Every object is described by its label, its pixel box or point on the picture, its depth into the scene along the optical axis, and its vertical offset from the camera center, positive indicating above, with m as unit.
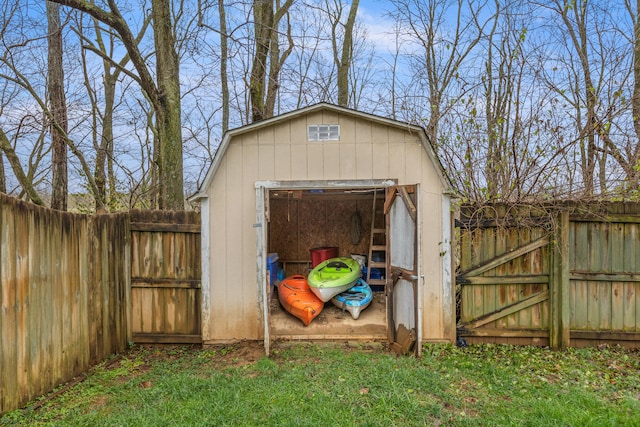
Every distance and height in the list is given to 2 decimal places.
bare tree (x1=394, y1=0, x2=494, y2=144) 9.44 +4.42
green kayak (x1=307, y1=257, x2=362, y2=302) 6.38 -1.10
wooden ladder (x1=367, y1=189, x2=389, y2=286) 7.75 -0.71
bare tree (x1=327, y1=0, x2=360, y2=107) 10.85 +4.41
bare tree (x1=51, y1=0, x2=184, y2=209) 6.62 +1.89
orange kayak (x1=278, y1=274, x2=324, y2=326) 5.89 -1.39
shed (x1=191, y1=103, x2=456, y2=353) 5.13 +0.32
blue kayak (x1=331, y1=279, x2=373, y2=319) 6.19 -1.42
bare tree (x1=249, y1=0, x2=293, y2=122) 8.16 +3.33
